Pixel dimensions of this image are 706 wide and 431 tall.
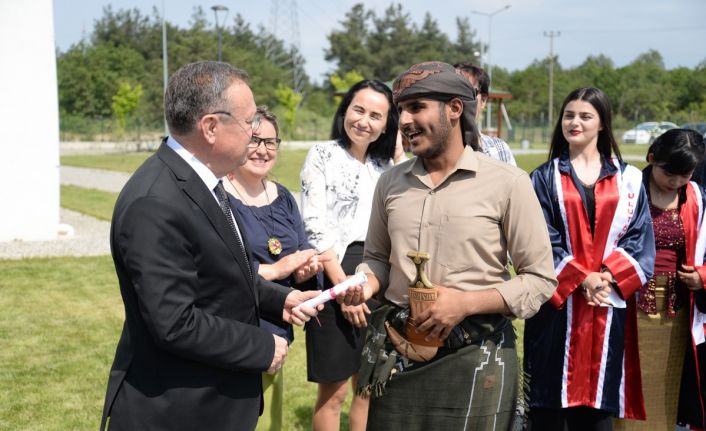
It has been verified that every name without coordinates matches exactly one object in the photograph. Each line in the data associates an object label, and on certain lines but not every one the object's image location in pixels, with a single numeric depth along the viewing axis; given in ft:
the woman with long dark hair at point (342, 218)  13.46
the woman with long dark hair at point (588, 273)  12.76
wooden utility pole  195.05
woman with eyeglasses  12.05
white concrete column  37.93
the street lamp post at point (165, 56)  97.81
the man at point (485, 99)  14.01
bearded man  9.02
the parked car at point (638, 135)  148.05
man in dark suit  7.45
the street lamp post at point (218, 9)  106.97
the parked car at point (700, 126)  95.84
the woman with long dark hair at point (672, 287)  14.14
